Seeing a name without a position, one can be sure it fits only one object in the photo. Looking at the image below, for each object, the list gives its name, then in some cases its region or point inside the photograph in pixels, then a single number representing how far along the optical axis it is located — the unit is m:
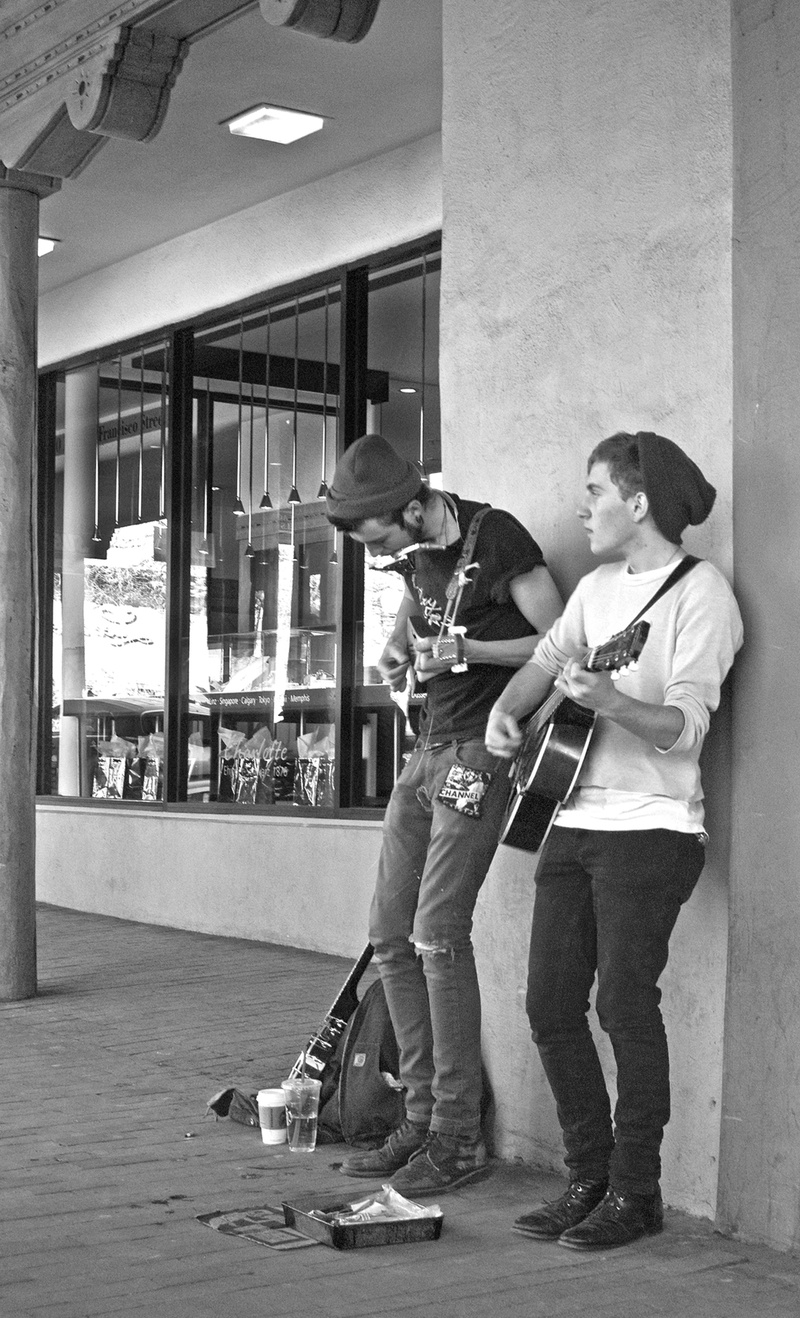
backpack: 4.70
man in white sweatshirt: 3.75
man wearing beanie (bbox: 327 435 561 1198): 4.30
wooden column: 7.47
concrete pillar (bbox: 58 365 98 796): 11.37
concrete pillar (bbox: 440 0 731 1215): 4.09
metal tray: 3.83
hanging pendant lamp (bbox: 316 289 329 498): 9.14
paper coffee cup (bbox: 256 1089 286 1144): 4.81
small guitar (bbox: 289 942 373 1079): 4.86
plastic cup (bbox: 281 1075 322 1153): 4.74
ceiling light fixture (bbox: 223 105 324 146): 8.00
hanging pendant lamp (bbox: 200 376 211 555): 10.20
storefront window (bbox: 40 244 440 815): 8.93
